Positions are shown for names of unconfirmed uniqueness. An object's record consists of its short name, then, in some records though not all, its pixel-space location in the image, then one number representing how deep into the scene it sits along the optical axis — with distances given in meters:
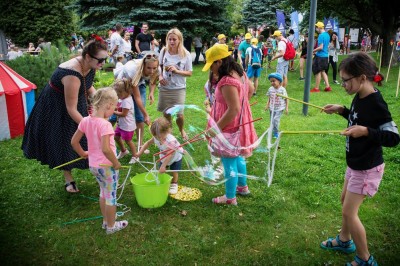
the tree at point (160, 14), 16.31
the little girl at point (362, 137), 2.52
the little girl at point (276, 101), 5.83
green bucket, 3.85
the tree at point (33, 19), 21.69
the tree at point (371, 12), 15.32
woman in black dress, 3.70
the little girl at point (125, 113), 4.77
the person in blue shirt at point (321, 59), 10.21
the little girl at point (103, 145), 3.12
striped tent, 6.31
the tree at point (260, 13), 29.42
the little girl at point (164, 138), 3.71
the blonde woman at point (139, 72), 4.87
